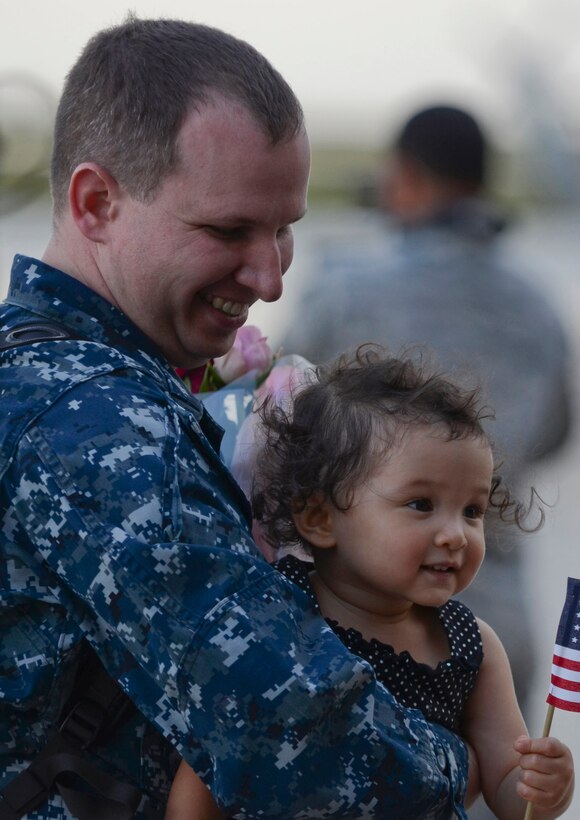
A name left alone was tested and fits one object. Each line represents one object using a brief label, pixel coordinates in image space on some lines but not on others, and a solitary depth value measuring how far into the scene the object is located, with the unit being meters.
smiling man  3.64
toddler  4.68
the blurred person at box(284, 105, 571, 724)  8.78
